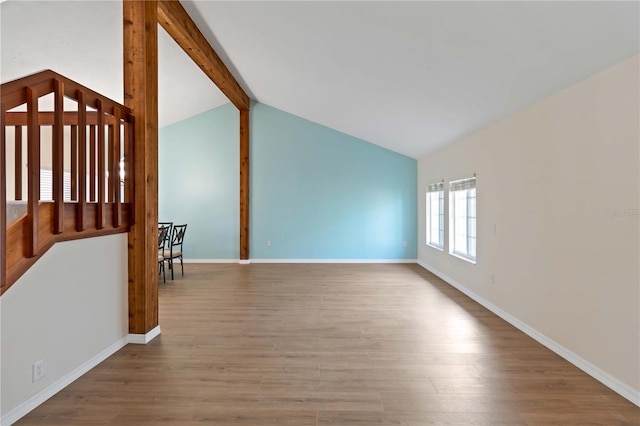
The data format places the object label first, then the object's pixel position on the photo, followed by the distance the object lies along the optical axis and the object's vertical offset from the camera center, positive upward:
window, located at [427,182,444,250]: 5.64 -0.06
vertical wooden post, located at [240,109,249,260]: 6.59 +0.57
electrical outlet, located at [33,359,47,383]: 1.87 -0.95
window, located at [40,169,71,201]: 5.18 +0.50
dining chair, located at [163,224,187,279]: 5.16 -0.55
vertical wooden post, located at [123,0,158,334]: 2.73 +0.59
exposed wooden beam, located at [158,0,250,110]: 3.21 +2.10
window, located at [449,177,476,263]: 4.32 -0.10
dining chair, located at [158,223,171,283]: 5.06 -0.49
